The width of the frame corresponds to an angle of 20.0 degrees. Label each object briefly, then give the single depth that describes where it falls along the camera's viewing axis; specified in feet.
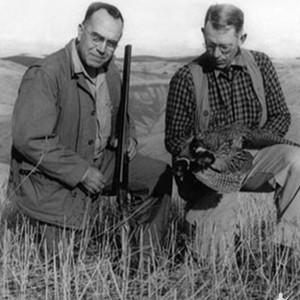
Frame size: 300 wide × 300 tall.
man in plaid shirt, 15.64
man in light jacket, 14.58
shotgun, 15.48
